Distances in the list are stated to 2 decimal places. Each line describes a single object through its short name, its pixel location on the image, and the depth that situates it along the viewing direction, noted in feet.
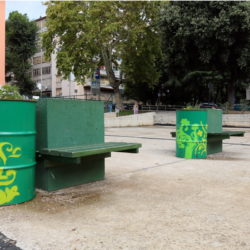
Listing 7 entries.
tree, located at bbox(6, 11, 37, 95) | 156.87
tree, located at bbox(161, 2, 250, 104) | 80.64
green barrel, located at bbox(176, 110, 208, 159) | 24.36
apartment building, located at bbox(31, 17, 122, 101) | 184.34
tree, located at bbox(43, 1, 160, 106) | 88.99
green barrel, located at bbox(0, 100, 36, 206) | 11.71
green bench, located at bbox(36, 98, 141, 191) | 13.48
